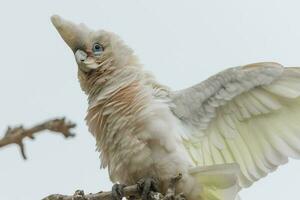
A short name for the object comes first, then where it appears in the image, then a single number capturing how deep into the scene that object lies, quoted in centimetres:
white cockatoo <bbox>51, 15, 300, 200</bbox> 730
